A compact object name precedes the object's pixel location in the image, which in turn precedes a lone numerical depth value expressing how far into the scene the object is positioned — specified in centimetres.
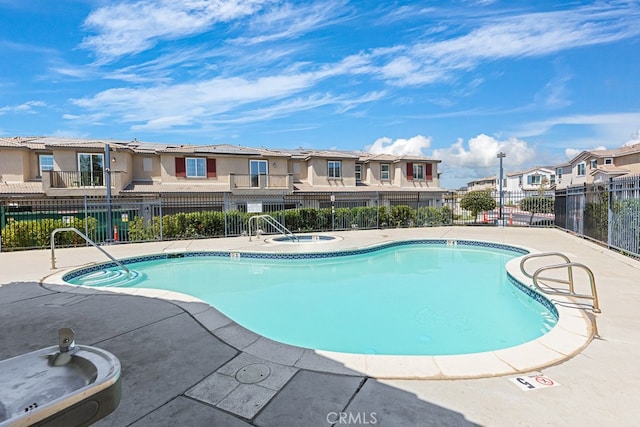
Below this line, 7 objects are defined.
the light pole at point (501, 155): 2028
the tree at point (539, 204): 1955
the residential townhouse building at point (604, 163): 3253
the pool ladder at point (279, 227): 1561
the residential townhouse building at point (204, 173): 1997
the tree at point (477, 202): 2133
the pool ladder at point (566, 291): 463
